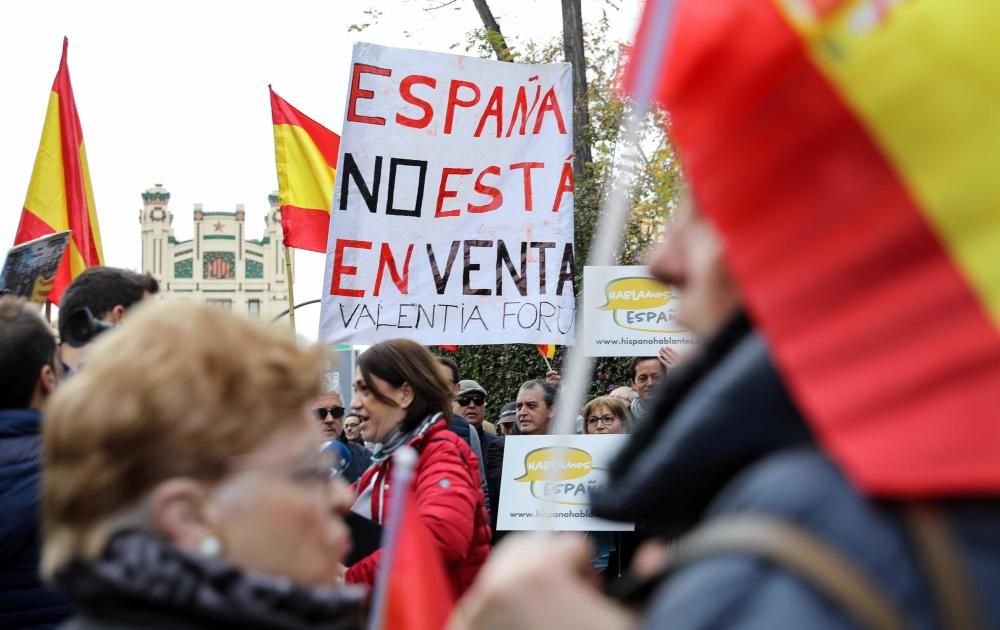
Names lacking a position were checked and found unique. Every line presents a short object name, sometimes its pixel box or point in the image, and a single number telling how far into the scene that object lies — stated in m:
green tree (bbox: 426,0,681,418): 15.40
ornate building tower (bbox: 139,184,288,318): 108.50
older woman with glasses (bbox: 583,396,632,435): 7.09
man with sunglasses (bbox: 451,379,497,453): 8.75
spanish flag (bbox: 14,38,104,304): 6.55
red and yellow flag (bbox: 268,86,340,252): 8.54
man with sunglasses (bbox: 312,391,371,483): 6.92
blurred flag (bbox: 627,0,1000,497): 1.06
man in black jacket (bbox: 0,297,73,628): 3.18
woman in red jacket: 4.11
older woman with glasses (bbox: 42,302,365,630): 1.54
